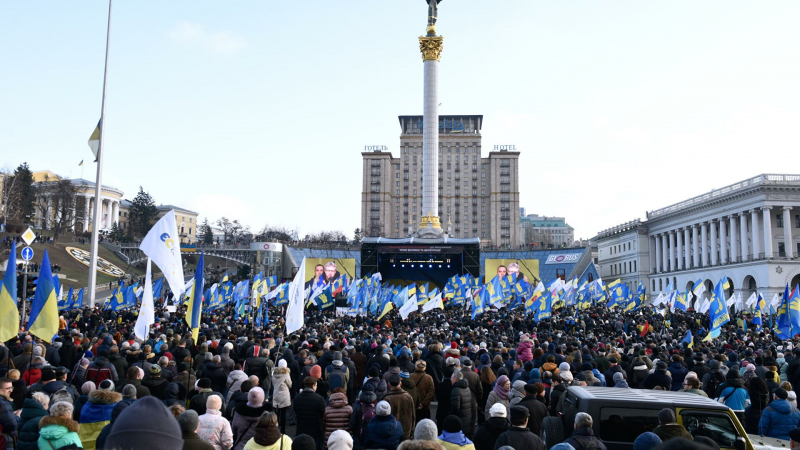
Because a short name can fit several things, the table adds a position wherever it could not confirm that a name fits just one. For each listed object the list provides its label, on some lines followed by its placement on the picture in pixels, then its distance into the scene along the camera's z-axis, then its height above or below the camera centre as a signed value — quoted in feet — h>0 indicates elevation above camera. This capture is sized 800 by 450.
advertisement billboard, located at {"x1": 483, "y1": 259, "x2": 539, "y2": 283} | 206.49 +7.96
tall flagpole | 69.62 +7.64
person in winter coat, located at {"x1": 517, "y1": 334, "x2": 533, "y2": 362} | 44.63 -4.07
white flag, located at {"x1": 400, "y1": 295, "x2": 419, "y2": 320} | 73.77 -1.98
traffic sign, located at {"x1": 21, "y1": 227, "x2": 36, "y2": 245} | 73.04 +5.45
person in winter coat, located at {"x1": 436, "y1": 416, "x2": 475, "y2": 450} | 20.92 -4.76
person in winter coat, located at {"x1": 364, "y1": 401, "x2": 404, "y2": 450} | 22.62 -4.92
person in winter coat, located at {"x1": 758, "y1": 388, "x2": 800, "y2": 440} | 27.58 -5.26
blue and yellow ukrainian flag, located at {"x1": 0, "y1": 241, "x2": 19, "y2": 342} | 35.42 -1.45
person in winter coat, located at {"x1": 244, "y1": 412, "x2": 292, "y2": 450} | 19.40 -4.44
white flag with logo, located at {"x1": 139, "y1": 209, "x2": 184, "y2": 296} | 36.81 +2.20
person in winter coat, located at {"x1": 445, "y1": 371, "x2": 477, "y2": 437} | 28.96 -5.14
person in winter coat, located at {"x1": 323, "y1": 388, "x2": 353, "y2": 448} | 26.07 -5.05
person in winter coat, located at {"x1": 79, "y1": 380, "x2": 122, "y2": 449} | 22.33 -4.55
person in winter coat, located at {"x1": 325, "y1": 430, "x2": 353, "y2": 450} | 18.90 -4.45
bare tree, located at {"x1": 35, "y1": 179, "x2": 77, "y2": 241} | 282.97 +36.63
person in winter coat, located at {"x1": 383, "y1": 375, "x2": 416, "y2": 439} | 27.07 -4.84
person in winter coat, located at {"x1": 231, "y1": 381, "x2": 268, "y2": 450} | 23.17 -4.60
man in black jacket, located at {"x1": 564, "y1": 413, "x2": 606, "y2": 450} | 20.08 -4.50
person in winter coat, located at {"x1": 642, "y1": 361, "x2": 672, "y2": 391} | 33.42 -4.40
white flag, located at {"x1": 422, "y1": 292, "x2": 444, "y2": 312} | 85.20 -1.70
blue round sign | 66.60 +3.22
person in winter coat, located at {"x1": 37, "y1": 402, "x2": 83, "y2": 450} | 18.99 -4.32
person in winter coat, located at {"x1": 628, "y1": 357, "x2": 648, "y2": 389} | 37.42 -4.67
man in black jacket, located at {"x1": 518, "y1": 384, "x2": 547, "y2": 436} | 26.61 -4.87
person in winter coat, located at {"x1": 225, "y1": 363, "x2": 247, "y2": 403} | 31.76 -4.62
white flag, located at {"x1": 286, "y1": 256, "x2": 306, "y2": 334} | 38.45 -0.95
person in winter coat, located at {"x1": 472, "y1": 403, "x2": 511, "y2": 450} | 23.25 -5.02
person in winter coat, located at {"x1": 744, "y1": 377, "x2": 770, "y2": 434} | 32.45 -5.35
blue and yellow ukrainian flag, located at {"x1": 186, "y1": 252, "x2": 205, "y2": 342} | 39.01 -0.94
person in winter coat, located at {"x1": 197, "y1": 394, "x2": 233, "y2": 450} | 21.16 -4.69
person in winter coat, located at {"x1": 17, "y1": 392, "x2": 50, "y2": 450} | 21.21 -4.61
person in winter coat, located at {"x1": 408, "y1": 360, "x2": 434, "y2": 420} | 32.55 -4.77
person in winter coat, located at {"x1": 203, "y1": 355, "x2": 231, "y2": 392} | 34.22 -4.59
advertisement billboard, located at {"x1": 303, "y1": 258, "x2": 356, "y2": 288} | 196.21 +6.69
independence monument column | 222.28 +56.61
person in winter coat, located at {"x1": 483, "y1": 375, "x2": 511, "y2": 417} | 30.50 -4.79
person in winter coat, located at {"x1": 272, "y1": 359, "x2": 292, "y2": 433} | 30.86 -4.78
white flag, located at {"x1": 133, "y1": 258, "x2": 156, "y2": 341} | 38.27 -1.76
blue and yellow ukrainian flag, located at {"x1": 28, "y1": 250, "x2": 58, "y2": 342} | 36.01 -1.50
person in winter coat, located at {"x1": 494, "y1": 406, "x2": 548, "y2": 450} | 20.65 -4.63
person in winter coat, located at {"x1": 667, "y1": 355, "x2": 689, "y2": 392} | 38.11 -4.66
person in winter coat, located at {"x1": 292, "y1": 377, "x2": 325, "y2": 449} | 26.84 -5.08
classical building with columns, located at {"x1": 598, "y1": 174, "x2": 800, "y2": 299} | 181.68 +18.54
